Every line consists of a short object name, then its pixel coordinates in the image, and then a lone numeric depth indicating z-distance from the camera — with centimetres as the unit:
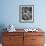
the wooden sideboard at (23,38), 353
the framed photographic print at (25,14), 402
